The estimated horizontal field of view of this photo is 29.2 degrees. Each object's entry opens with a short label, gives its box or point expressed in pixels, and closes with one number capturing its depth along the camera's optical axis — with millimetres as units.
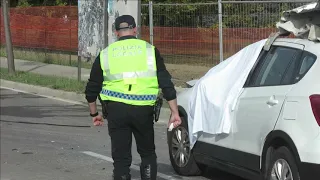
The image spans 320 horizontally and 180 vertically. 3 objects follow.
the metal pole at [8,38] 19094
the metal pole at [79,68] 16972
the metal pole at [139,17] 14773
